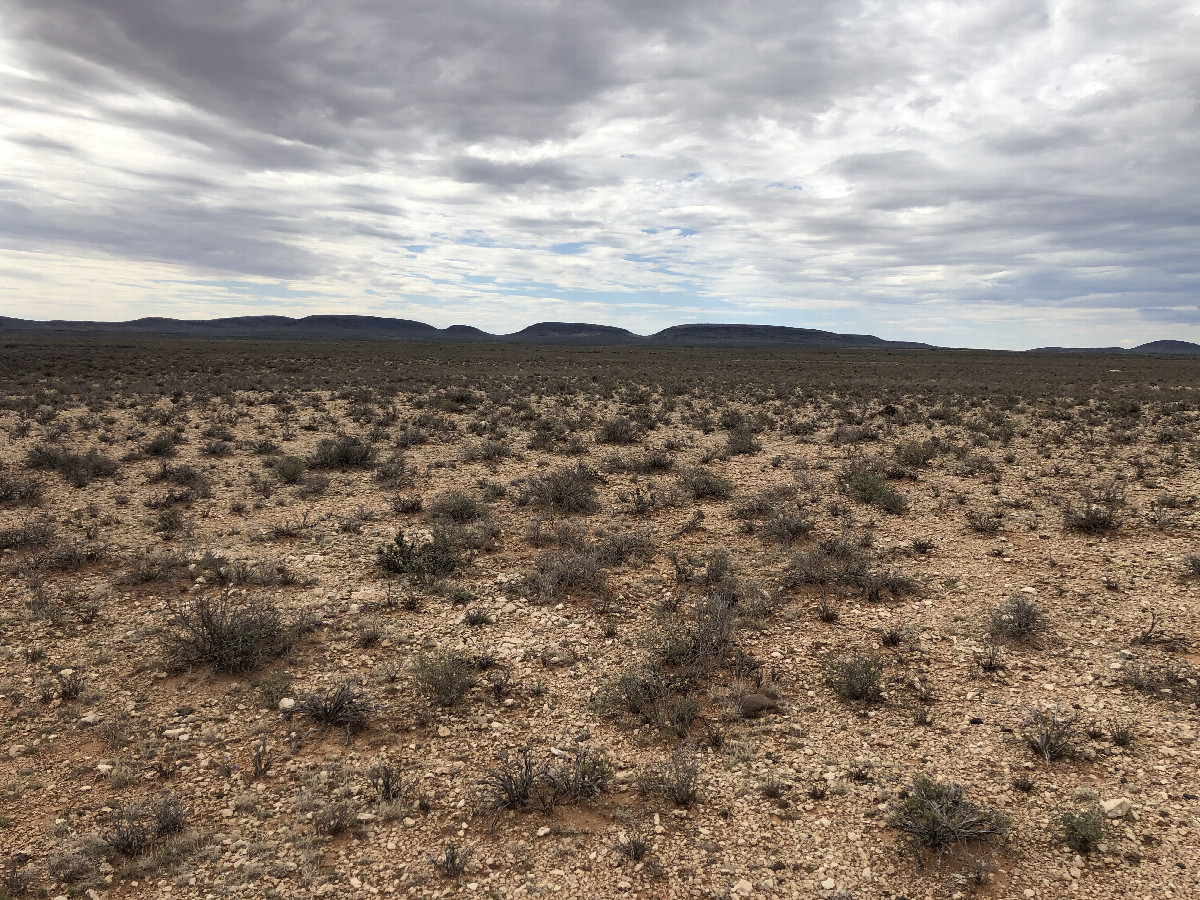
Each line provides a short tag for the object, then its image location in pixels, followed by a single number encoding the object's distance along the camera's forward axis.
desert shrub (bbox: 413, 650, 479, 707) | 5.35
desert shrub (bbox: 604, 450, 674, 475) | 13.19
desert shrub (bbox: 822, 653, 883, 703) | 5.35
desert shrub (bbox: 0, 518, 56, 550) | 7.96
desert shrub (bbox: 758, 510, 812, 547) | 8.96
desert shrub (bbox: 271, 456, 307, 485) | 11.56
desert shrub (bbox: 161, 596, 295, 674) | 5.71
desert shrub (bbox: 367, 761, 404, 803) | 4.30
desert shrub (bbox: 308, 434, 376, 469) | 12.77
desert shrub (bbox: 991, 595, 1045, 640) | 6.22
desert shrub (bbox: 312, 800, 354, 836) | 4.05
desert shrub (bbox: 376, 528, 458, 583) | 7.68
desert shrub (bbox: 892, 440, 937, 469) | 13.16
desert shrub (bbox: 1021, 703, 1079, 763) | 4.58
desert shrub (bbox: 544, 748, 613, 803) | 4.34
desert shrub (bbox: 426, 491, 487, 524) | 9.77
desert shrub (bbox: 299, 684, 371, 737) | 5.00
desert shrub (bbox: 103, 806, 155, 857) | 3.81
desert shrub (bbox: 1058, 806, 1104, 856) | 3.78
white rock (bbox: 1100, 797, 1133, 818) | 4.03
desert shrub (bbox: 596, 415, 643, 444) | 16.48
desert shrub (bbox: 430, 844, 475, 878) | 3.76
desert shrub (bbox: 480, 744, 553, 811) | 4.25
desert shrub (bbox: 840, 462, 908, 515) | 10.24
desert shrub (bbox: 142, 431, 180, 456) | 13.41
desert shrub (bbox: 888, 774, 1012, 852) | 3.85
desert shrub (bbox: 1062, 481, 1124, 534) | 8.96
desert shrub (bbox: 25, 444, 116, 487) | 11.22
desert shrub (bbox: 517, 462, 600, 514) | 10.32
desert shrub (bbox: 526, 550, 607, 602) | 7.35
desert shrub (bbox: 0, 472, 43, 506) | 9.76
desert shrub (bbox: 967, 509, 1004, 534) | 9.15
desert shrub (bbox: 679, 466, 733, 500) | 11.05
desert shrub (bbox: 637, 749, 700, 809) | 4.30
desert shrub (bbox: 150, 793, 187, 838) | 3.95
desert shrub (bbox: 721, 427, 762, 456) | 14.87
